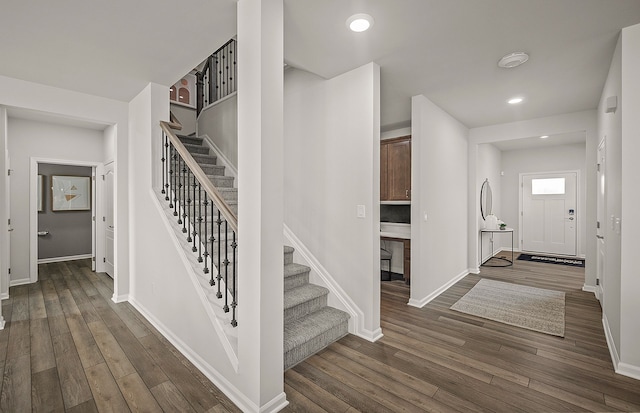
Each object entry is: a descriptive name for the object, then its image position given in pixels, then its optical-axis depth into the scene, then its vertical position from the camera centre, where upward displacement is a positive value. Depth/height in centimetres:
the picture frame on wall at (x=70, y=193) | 631 +26
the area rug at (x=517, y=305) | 313 -123
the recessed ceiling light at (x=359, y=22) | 210 +132
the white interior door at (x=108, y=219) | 489 -25
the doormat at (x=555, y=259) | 598 -118
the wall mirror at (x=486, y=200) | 609 +9
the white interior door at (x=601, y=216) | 321 -14
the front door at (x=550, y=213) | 666 -21
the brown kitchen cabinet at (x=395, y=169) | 469 +57
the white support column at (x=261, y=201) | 178 +2
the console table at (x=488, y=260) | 565 -105
